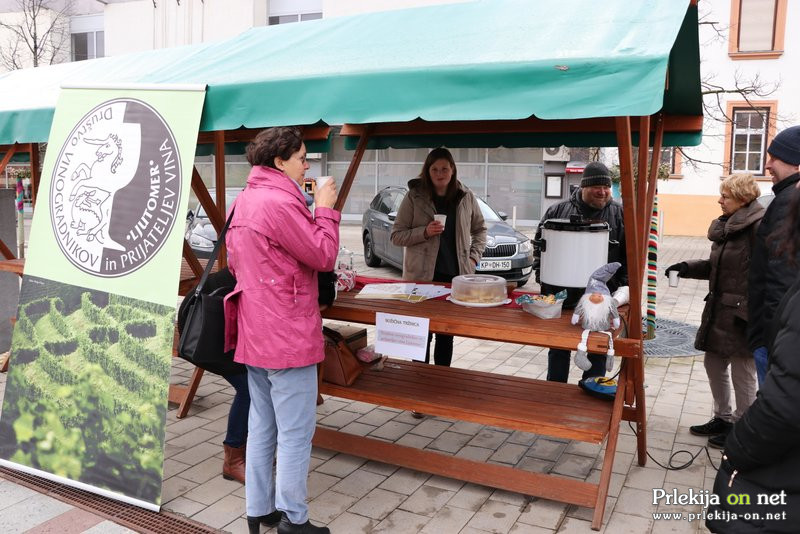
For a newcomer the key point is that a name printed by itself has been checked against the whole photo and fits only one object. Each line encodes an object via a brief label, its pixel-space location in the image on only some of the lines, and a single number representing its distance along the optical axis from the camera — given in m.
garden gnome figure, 3.23
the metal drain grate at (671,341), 6.61
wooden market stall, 2.73
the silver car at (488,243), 10.25
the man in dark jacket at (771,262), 2.94
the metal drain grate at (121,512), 3.25
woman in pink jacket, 2.80
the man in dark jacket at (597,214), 4.54
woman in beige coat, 4.80
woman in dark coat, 3.97
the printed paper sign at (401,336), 3.49
